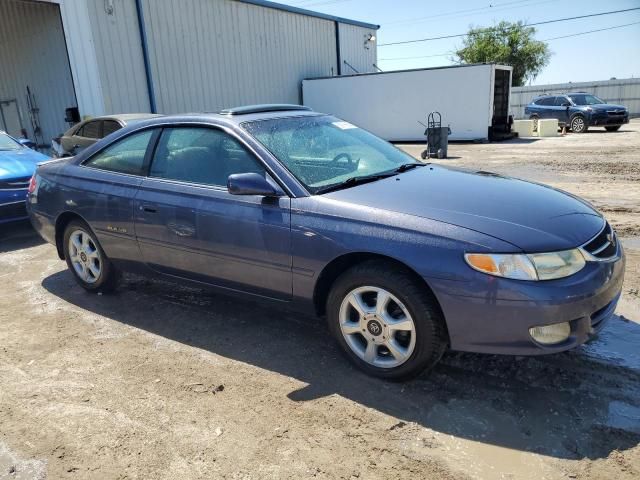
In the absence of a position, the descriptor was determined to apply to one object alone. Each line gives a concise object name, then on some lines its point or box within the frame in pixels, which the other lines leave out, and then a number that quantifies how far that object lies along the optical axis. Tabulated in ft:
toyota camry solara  8.38
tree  154.51
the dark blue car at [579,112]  67.46
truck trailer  60.38
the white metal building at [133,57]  40.37
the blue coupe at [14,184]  20.70
